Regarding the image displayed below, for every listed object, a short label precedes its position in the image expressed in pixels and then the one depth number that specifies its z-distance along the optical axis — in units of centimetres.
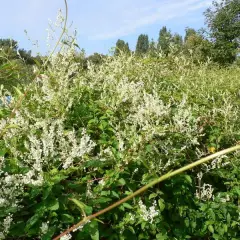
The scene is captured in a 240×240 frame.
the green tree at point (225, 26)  2995
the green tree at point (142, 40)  10909
